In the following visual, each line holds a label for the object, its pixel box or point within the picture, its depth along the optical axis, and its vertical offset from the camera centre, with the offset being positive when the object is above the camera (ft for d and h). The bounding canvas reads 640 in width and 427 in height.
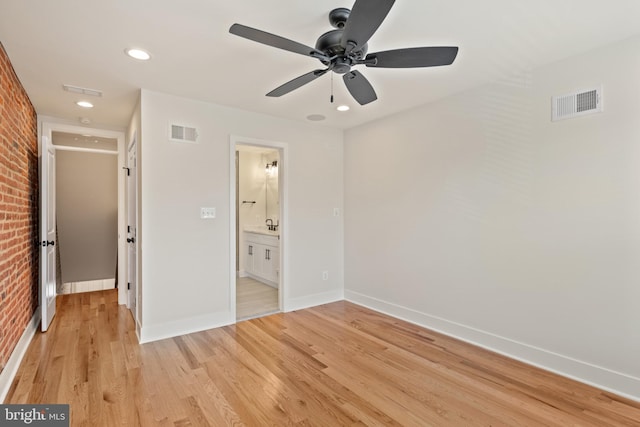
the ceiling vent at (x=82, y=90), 9.99 +3.85
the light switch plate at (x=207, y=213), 11.56 -0.09
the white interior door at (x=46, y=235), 11.00 -0.90
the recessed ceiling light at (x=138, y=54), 7.79 +3.91
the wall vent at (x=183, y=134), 10.94 +2.69
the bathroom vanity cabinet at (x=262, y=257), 17.17 -2.68
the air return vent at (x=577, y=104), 7.89 +2.77
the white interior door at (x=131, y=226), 12.14 -0.66
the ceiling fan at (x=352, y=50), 4.94 +2.90
